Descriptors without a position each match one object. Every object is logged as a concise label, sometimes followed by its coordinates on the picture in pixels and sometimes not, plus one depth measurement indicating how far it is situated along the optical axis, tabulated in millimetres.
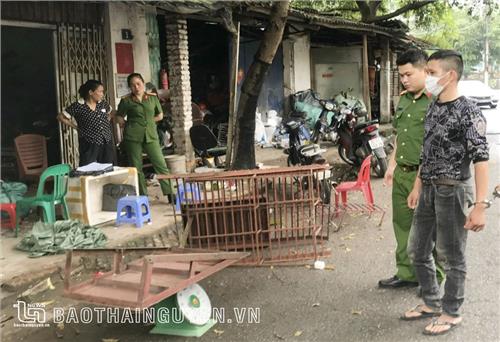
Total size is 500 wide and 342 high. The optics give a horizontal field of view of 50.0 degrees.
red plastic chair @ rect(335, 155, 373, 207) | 6363
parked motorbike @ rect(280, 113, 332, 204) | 7062
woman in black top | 6316
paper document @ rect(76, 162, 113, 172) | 5844
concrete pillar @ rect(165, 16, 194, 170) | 9273
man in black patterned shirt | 3236
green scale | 3443
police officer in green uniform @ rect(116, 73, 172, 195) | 6668
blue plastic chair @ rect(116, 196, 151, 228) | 5820
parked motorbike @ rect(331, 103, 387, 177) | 8734
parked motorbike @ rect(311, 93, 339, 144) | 11256
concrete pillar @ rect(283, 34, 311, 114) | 14047
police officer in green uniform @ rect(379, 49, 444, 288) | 3832
